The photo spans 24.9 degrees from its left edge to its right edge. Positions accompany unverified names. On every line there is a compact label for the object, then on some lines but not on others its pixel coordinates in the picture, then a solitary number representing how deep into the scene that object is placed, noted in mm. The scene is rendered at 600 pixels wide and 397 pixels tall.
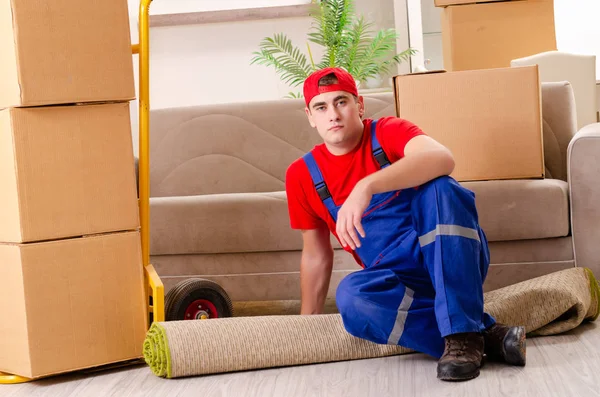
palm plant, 7650
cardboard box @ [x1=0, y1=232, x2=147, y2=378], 4101
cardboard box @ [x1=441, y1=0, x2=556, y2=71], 6100
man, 3875
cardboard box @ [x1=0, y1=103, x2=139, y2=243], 4089
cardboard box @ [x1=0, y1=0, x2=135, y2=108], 4050
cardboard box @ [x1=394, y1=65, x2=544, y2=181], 4917
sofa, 4683
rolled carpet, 4074
